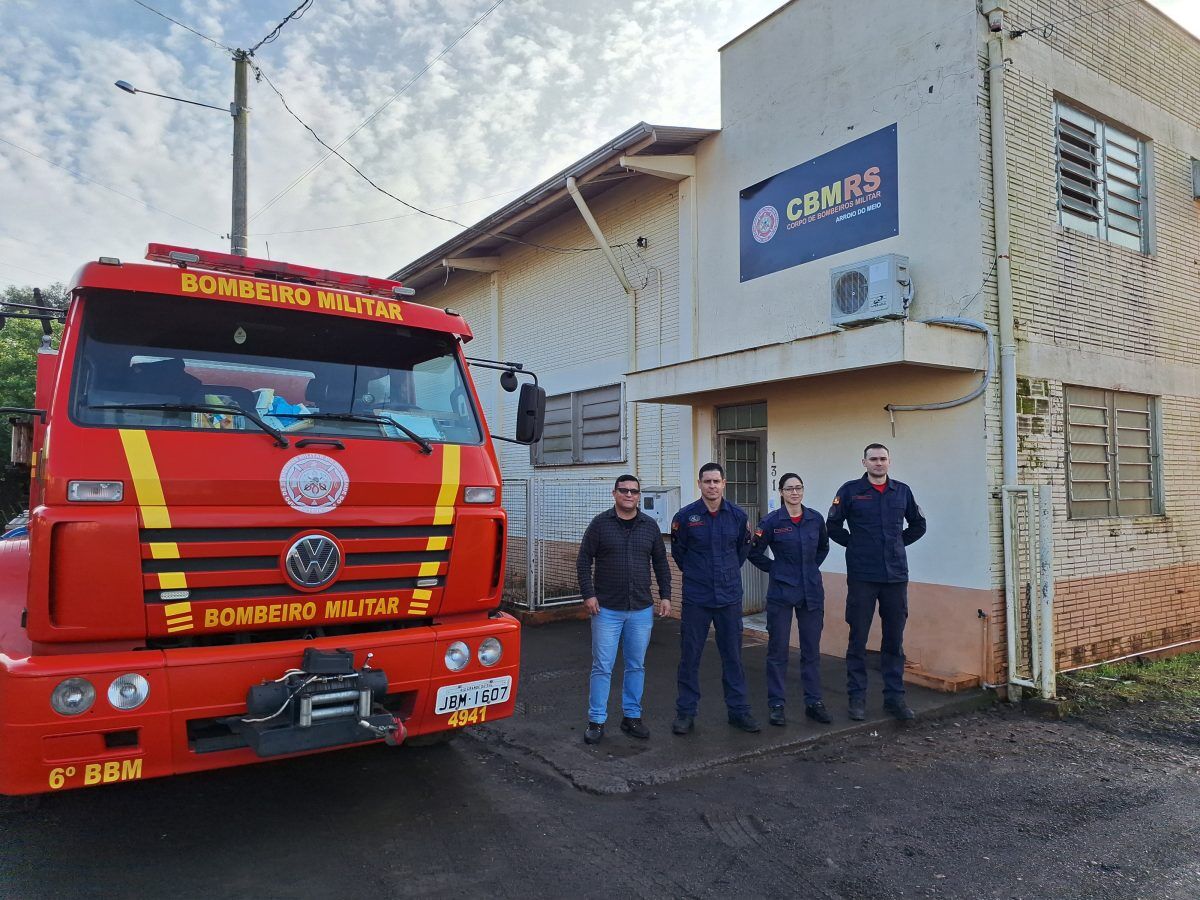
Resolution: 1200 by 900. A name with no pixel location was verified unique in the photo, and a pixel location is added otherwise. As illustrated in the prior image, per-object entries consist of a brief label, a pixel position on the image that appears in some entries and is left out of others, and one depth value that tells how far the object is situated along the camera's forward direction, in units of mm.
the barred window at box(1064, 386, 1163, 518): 7773
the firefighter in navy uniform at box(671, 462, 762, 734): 5668
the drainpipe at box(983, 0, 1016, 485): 6953
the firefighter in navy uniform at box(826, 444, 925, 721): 6062
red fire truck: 3287
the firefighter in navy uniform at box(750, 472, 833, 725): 5938
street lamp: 11312
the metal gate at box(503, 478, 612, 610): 10281
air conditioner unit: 7129
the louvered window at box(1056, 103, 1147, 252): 7949
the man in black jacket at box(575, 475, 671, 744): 5461
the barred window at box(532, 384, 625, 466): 11469
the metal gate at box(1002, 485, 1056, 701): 6656
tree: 21109
